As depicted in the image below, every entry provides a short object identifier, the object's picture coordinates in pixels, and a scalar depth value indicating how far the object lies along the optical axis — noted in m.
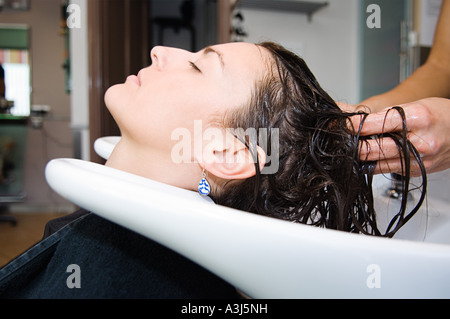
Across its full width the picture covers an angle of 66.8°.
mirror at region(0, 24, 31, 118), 3.78
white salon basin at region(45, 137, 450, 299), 0.38
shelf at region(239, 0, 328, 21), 2.76
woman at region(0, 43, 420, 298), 0.67
